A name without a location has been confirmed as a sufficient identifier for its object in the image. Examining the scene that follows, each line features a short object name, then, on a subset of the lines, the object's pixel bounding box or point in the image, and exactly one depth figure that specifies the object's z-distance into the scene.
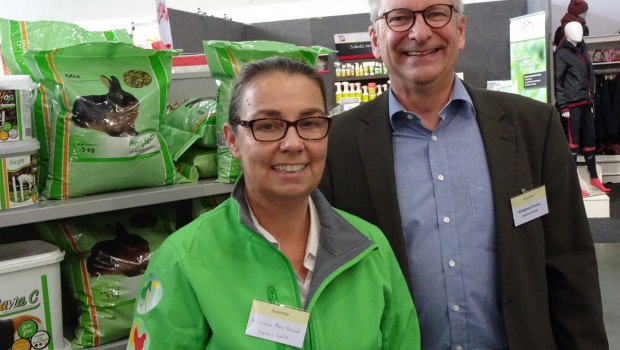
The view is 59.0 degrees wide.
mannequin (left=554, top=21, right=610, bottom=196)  6.99
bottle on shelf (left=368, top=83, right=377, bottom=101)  7.44
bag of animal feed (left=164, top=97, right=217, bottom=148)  1.94
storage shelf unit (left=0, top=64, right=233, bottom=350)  1.44
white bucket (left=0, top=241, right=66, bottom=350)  1.44
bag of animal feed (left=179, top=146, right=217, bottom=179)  1.92
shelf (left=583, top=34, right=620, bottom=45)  7.88
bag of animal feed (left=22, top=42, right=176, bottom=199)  1.59
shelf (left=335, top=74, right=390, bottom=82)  7.75
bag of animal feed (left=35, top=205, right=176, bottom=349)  1.66
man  1.50
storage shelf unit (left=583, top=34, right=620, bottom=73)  8.10
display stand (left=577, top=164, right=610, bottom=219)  6.42
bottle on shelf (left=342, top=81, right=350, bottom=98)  7.46
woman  1.15
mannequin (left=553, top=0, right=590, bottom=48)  7.25
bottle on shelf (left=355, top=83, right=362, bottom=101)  7.44
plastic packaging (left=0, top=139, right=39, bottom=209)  1.43
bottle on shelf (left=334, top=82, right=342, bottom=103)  7.48
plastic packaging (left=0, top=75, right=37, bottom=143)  1.42
